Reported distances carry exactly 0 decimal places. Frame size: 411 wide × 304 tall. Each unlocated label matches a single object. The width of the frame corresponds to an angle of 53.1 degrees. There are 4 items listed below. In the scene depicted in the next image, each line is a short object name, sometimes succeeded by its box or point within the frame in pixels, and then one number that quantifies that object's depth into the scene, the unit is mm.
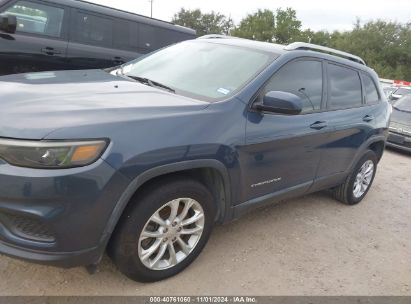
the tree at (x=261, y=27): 50300
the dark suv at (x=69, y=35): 5848
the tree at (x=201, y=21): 62062
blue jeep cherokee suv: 2188
